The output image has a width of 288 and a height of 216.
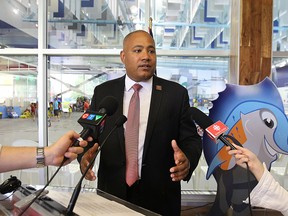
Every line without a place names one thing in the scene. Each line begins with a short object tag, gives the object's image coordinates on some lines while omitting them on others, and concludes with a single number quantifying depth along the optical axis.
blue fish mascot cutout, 2.16
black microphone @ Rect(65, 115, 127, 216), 0.82
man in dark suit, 1.63
